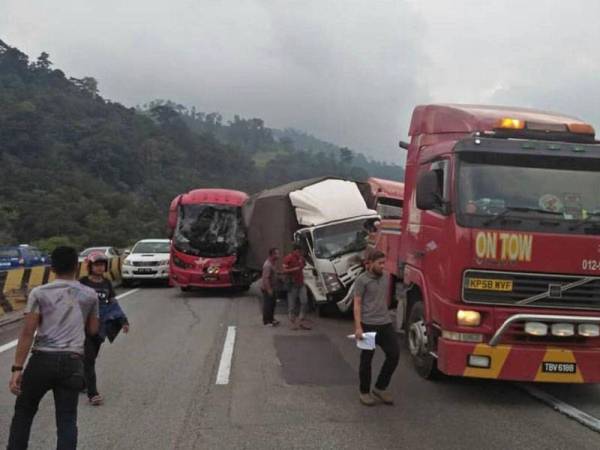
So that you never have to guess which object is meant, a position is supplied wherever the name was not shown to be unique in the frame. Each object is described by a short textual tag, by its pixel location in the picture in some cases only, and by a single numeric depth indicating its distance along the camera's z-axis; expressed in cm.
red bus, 1712
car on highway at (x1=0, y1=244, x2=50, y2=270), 2180
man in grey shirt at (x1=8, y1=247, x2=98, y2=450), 426
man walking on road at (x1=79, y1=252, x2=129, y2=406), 645
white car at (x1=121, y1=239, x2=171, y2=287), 1983
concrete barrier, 1332
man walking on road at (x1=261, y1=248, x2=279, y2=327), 1205
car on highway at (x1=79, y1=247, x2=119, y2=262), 2272
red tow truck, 627
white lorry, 1267
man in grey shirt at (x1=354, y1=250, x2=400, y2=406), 651
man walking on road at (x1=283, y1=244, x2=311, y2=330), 1201
